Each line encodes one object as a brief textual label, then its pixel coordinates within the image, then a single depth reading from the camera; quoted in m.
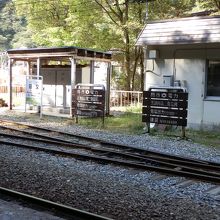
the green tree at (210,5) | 24.81
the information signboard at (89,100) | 15.26
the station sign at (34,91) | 18.19
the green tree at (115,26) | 27.01
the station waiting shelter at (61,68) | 17.97
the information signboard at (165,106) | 12.87
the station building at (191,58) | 14.25
